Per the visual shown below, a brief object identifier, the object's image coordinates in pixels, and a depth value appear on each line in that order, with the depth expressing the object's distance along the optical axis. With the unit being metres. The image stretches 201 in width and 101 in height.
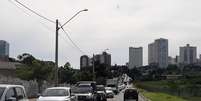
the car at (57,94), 28.88
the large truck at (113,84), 98.16
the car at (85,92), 40.84
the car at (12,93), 17.47
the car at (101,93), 50.39
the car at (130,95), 52.91
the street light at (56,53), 44.91
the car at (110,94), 70.07
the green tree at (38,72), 72.00
